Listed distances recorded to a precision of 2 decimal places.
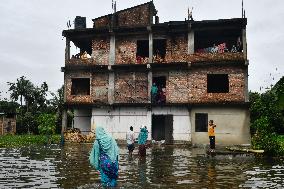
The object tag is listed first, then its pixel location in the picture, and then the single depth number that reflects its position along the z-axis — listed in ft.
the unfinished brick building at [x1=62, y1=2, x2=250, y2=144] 81.15
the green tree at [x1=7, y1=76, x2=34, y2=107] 194.70
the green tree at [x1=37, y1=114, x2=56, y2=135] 109.81
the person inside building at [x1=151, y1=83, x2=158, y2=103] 83.56
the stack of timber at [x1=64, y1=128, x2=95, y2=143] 85.30
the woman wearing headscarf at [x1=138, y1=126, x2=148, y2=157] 51.47
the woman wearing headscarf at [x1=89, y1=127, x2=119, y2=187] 27.30
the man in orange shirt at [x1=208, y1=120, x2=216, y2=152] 62.34
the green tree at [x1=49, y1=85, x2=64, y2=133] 187.10
